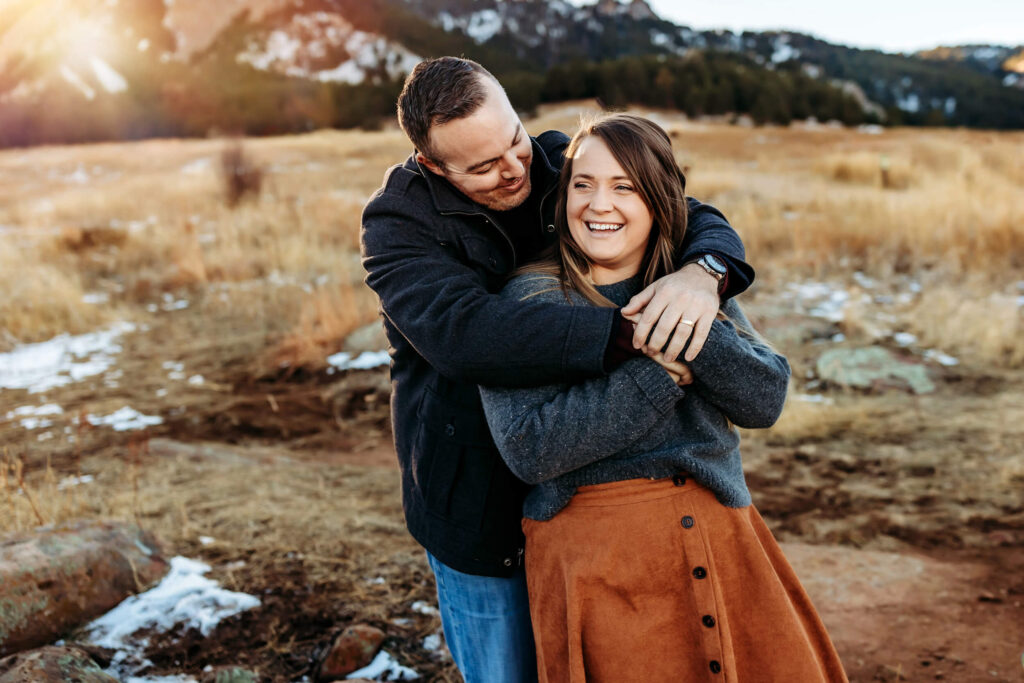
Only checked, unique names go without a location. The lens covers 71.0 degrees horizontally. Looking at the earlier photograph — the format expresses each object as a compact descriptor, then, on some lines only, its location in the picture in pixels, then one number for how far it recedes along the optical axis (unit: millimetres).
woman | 1446
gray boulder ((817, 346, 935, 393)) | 5723
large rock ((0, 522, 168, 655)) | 2656
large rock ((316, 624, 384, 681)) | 2670
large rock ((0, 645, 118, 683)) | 2039
